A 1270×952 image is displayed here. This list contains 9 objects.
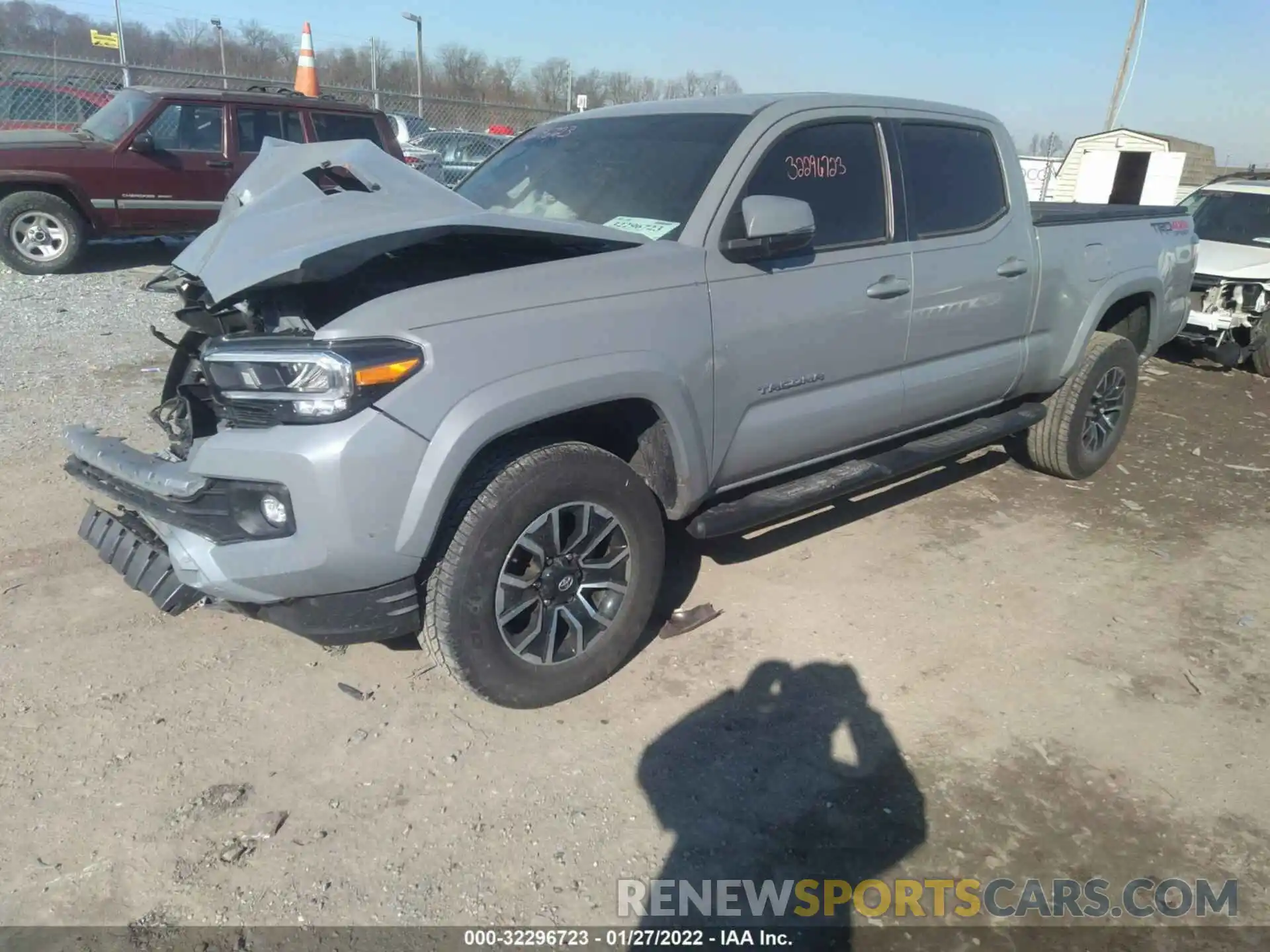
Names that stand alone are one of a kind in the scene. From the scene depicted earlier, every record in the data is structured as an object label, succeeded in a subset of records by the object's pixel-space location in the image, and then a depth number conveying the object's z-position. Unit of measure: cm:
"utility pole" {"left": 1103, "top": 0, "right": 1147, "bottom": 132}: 2309
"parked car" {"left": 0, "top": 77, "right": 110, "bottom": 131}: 1161
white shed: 1802
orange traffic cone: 1262
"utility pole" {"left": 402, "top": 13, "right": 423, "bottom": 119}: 1739
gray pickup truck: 261
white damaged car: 846
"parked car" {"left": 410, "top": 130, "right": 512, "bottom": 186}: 1471
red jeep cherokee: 909
